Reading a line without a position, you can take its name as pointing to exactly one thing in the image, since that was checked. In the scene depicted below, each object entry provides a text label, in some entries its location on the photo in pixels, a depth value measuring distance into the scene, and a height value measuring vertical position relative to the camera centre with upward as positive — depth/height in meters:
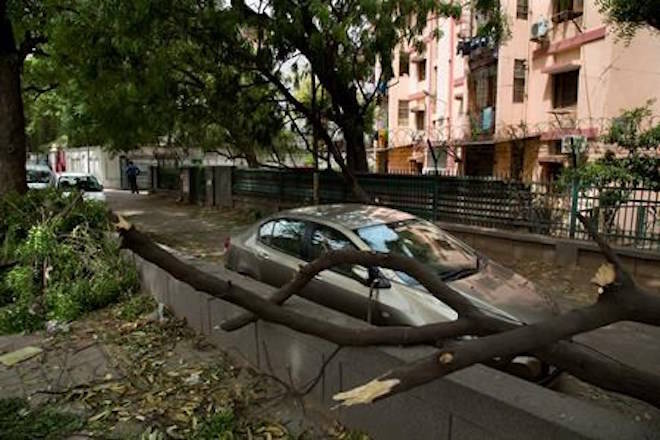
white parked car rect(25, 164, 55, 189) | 17.39 -0.26
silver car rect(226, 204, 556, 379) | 4.36 -0.97
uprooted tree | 1.35 -0.47
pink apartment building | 14.99 +2.82
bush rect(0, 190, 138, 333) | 5.73 -1.21
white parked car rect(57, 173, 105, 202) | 16.36 -0.42
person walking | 27.28 -0.33
